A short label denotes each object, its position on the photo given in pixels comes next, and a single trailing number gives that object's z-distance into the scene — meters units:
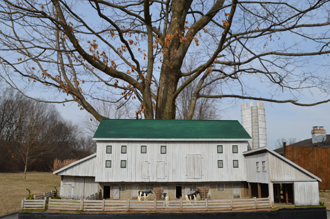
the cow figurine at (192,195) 19.78
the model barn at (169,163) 20.88
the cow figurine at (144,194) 20.02
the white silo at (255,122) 46.00
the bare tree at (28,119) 79.91
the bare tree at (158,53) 18.61
